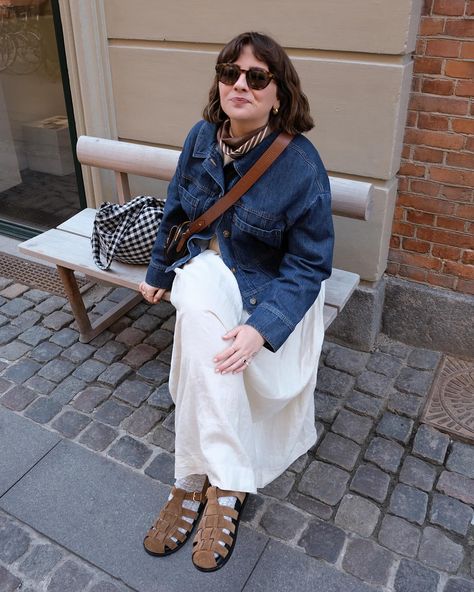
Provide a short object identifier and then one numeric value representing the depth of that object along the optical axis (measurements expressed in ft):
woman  6.82
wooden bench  8.93
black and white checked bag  9.39
